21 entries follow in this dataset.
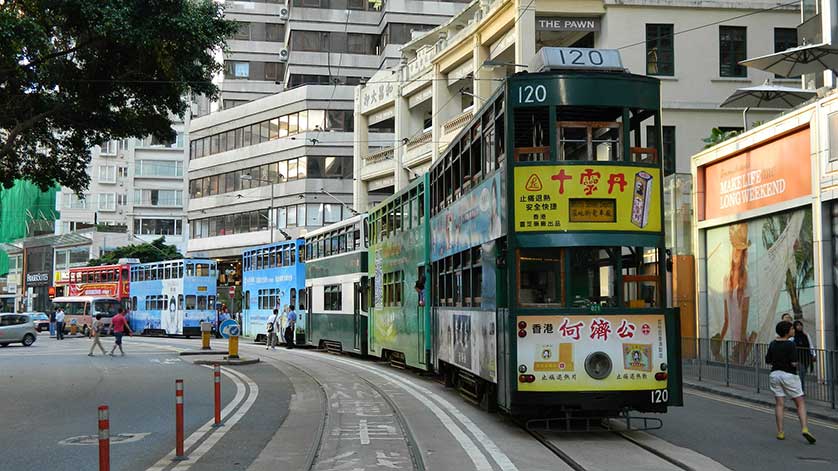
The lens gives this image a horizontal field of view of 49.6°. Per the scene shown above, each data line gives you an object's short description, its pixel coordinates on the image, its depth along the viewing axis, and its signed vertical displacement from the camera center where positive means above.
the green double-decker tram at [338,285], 26.66 +0.53
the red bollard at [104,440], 6.61 -1.01
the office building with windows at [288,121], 60.28 +12.68
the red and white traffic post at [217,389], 12.29 -1.19
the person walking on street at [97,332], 31.58 -1.01
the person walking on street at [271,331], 34.00 -1.09
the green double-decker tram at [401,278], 18.81 +0.56
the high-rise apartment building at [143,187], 88.25 +11.34
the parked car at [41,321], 62.62 -1.21
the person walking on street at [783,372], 11.44 -0.93
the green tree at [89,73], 15.62 +4.33
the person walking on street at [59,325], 49.03 -1.17
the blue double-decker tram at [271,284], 34.72 +0.75
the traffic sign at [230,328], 26.92 -0.79
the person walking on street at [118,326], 31.38 -0.80
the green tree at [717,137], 25.59 +4.62
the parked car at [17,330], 40.50 -1.18
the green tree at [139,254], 74.81 +4.09
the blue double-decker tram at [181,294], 47.81 +0.44
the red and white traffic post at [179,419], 10.01 -1.29
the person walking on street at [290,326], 35.16 -0.94
